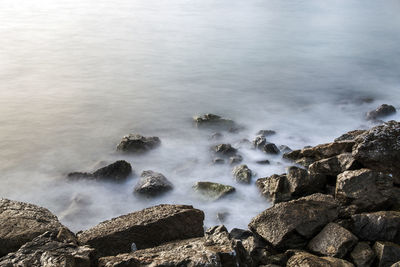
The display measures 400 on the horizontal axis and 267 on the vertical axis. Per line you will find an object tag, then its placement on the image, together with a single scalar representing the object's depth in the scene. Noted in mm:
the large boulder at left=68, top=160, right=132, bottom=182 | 5902
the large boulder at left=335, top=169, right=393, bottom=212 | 4379
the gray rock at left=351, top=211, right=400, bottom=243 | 3895
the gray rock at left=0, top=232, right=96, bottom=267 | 2799
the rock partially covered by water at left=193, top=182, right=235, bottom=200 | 5528
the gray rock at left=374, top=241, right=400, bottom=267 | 3600
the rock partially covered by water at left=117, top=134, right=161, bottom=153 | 6805
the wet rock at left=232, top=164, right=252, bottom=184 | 5836
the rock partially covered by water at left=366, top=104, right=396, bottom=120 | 8312
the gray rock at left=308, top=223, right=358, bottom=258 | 3652
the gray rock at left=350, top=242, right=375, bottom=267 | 3619
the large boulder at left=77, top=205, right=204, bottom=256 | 3617
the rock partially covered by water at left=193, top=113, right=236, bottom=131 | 7888
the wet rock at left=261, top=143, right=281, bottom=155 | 6652
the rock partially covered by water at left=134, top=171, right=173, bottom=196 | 5559
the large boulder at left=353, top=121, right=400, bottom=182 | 4996
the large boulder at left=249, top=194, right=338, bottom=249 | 3918
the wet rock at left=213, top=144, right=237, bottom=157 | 6638
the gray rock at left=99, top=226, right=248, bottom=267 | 2824
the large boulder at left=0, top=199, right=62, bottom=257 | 3346
